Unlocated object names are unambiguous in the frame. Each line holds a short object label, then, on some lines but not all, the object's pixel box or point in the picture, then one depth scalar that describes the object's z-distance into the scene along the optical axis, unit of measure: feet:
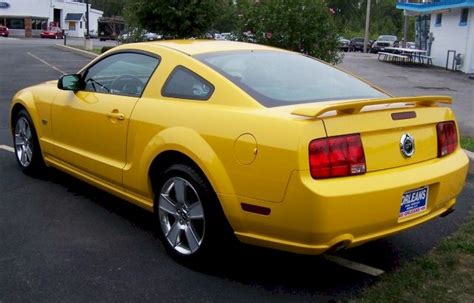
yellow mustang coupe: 11.23
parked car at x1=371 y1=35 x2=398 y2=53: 167.01
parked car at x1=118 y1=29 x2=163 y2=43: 61.41
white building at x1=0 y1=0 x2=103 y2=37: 257.75
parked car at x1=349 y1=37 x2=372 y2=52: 188.77
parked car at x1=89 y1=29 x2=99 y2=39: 257.79
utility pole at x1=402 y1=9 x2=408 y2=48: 132.94
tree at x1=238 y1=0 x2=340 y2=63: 33.35
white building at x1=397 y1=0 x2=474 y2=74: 87.35
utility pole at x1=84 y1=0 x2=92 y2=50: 130.31
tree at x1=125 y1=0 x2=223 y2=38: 56.80
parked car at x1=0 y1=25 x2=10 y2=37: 231.09
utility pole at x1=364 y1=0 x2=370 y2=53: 174.01
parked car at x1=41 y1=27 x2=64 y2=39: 238.07
